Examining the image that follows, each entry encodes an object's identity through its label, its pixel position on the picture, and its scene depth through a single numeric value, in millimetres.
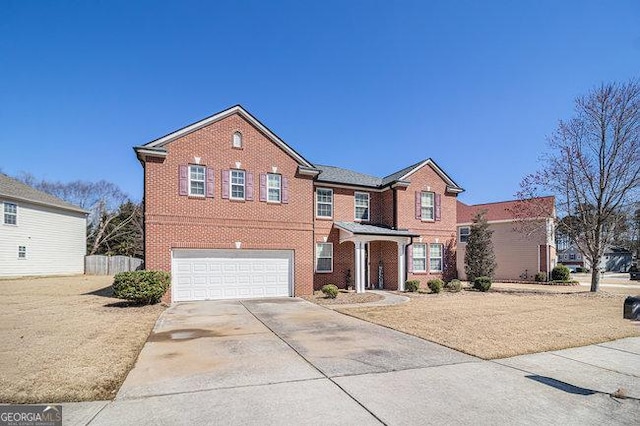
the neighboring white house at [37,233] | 24234
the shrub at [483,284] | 21000
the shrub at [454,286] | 20161
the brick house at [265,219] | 15453
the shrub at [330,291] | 16203
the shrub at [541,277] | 29000
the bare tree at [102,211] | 42500
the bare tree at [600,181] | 20188
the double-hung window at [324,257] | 19688
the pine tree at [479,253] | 23656
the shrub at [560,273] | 28653
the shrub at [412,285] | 19703
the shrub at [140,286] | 13016
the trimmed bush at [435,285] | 19203
